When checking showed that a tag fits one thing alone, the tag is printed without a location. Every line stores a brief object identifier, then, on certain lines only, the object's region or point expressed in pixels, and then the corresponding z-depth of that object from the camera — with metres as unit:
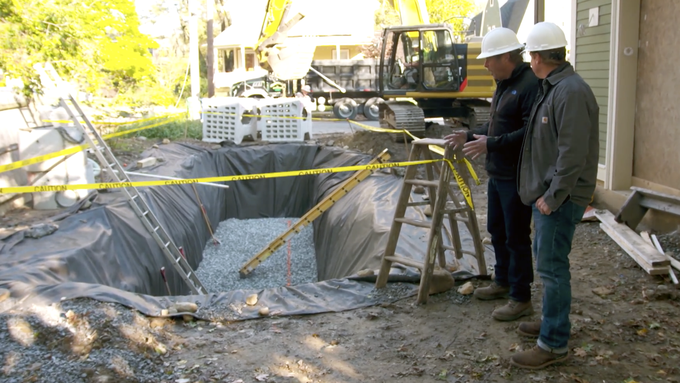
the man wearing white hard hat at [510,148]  3.92
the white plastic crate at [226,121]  13.00
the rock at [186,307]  4.45
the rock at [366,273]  5.06
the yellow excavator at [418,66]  13.20
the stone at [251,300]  4.66
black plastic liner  4.71
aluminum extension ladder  6.75
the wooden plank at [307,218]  6.80
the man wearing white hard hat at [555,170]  3.17
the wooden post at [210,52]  22.17
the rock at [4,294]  4.30
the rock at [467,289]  4.68
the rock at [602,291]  4.74
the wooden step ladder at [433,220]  4.49
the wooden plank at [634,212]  6.37
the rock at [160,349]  3.85
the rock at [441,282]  4.69
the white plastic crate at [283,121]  13.15
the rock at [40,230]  5.92
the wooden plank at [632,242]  5.07
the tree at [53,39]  8.95
